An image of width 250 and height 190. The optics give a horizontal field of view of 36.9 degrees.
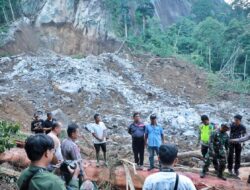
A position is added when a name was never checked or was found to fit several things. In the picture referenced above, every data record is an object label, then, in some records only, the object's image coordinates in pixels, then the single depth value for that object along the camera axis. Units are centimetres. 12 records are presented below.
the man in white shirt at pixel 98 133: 819
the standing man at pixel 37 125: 897
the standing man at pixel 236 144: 769
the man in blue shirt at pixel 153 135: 794
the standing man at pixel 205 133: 828
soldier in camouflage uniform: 730
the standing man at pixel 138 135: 811
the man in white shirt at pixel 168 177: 288
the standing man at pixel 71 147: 514
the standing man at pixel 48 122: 887
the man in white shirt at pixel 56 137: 512
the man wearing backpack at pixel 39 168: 245
